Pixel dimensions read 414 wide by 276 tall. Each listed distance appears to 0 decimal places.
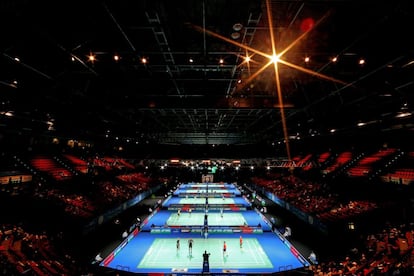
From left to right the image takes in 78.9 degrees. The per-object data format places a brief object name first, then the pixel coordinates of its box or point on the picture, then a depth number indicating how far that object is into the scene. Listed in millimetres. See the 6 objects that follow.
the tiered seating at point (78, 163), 32628
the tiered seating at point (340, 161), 32094
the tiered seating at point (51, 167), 25311
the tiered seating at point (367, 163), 26234
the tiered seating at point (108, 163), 38922
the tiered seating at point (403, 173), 20156
